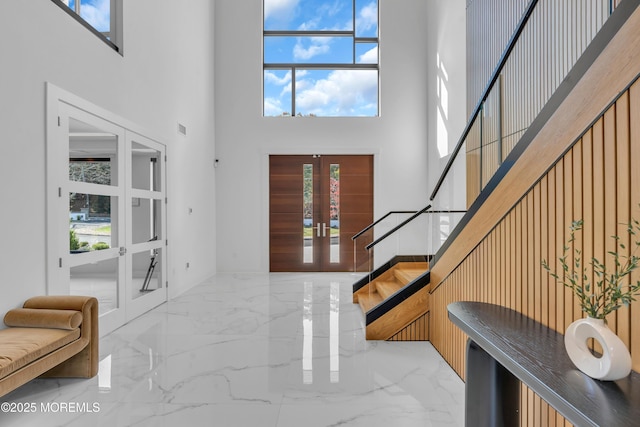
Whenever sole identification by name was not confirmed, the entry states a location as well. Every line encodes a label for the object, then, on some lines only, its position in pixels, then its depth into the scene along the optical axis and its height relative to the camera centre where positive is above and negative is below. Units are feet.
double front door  27.99 -0.16
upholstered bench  7.91 -2.99
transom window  28.25 +10.85
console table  3.90 -1.98
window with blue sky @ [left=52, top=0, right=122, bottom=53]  12.94 +6.86
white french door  11.80 -0.26
